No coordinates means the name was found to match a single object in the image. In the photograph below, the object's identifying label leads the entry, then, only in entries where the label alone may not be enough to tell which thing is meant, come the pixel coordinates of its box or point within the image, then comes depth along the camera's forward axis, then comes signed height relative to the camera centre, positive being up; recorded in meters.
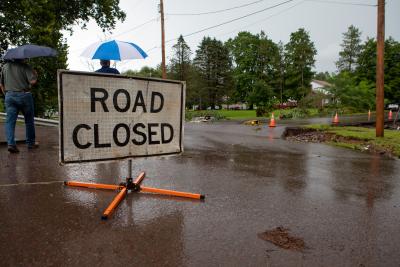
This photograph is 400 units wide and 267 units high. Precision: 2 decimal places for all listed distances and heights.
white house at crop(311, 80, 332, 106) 42.12 +2.59
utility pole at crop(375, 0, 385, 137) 12.49 +1.60
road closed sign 3.86 -0.05
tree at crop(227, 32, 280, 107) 69.79 +10.43
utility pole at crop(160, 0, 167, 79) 28.71 +6.44
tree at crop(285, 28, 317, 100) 67.81 +10.70
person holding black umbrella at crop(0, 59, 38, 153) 6.82 +0.48
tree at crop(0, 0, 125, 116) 16.42 +4.71
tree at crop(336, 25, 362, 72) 84.94 +16.77
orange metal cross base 4.19 -1.02
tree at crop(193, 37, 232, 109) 74.06 +9.83
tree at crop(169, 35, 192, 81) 70.75 +12.08
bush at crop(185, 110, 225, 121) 33.18 -0.23
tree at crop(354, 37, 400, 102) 60.06 +8.41
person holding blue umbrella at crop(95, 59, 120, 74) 5.55 +0.76
